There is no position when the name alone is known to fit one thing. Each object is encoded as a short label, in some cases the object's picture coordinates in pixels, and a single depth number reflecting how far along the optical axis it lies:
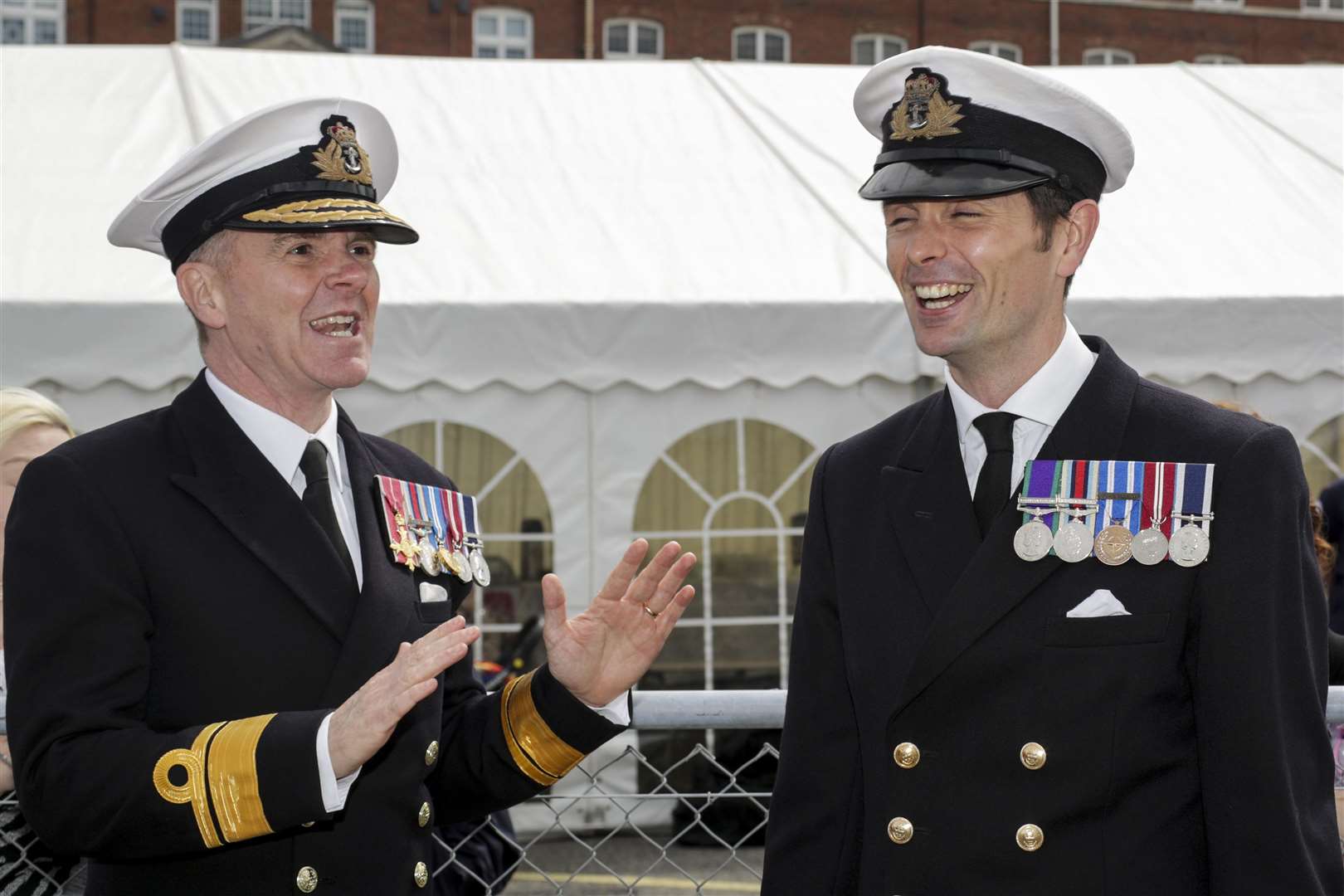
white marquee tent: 6.29
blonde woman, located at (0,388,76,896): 3.45
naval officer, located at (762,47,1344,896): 1.82
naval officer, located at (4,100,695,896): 1.88
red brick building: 26.25
